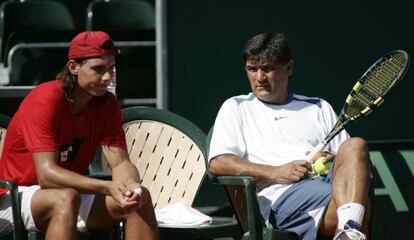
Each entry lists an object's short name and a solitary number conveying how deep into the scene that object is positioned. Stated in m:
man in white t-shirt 11.58
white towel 12.29
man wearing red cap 11.30
